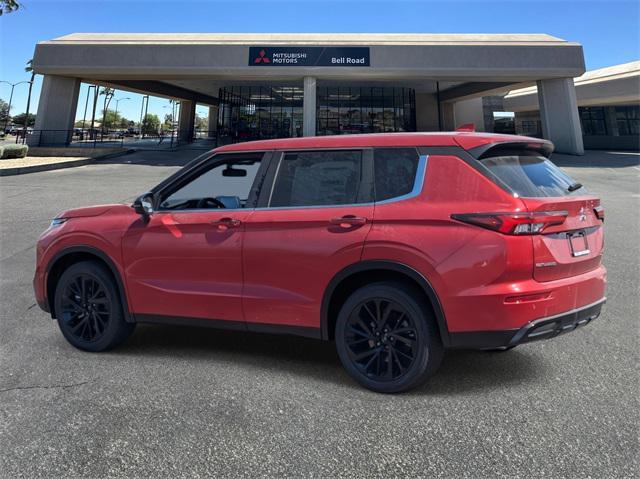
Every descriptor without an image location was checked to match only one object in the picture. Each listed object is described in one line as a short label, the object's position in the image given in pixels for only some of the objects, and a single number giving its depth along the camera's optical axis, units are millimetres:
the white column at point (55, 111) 27922
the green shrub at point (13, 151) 21881
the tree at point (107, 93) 92688
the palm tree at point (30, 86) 63969
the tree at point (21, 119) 104394
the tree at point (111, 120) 116262
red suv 2770
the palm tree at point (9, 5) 17672
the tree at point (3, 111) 95869
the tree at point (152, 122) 118081
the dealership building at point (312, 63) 26453
